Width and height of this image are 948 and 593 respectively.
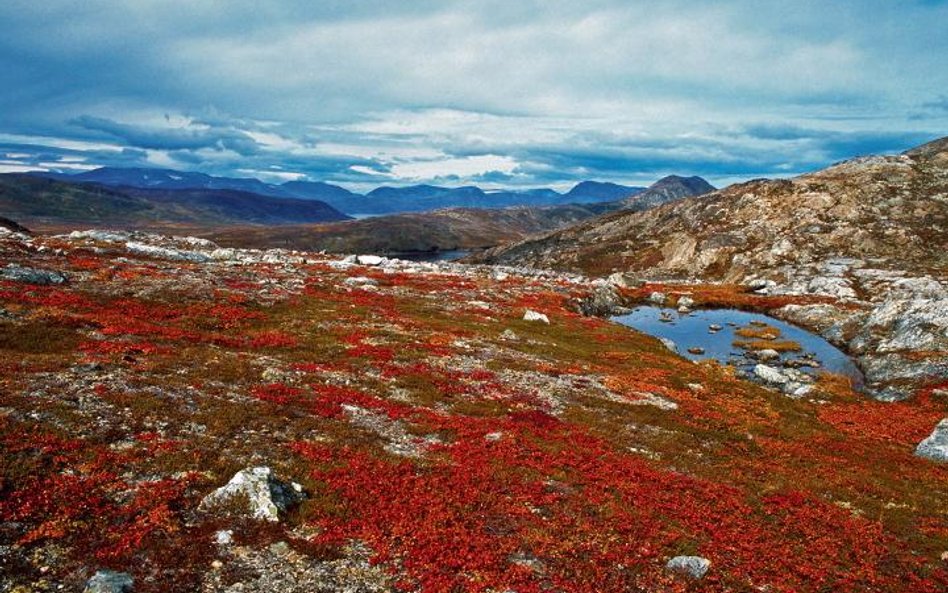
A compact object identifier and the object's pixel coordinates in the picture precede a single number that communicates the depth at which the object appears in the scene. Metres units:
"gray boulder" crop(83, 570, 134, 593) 14.86
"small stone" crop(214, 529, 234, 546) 18.09
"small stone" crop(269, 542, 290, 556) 18.06
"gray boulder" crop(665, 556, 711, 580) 19.50
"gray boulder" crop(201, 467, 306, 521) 19.73
